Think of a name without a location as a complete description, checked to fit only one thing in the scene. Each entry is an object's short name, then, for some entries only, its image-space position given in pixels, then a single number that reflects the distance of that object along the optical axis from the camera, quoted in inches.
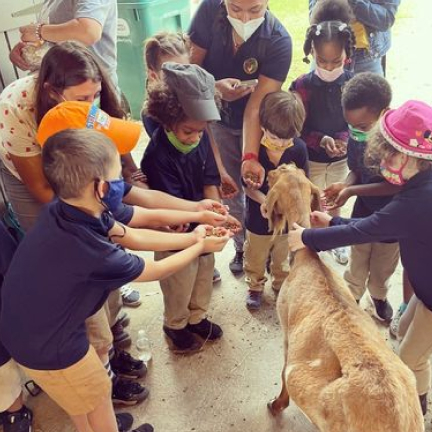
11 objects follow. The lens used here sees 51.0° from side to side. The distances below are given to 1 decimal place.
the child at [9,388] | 94.3
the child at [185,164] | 102.9
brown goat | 71.2
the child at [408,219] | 85.0
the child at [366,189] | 117.4
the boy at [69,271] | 72.4
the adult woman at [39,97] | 92.4
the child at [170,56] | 124.3
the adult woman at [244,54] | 122.0
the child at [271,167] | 116.0
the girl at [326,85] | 129.8
